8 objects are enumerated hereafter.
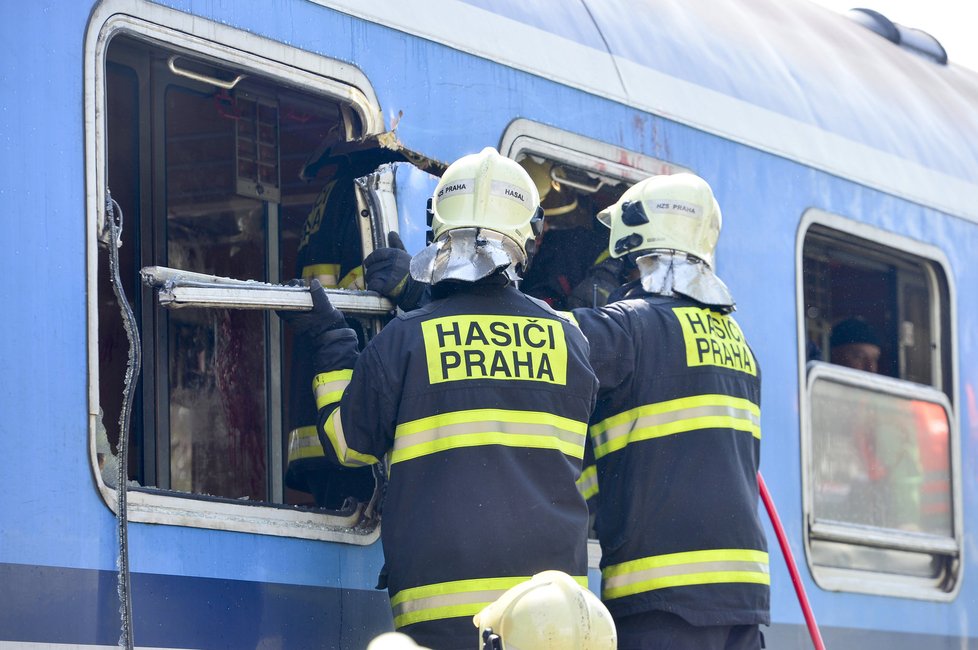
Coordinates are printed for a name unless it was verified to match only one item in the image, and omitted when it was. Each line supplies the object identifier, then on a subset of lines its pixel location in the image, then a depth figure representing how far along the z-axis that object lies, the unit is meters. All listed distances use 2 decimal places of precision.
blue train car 5.86
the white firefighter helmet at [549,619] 4.89
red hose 8.68
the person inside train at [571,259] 9.05
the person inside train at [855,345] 11.11
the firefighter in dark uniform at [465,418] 6.38
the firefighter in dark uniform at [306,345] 7.54
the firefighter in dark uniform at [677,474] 7.34
